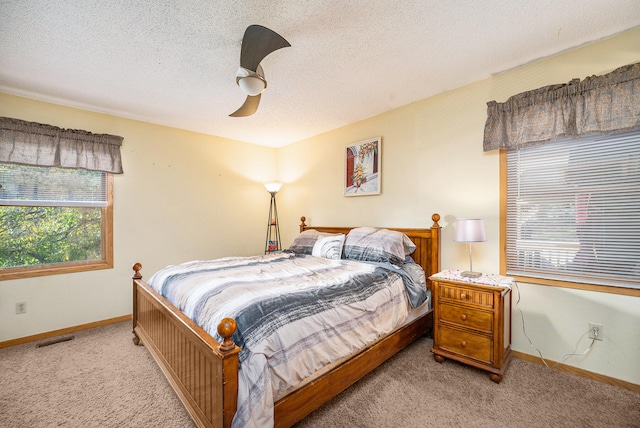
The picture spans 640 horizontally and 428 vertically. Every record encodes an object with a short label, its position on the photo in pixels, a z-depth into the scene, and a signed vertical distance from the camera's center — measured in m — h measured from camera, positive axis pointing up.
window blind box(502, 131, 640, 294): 1.91 +0.03
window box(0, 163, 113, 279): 2.71 -0.05
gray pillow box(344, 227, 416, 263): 2.63 -0.31
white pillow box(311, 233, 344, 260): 2.96 -0.36
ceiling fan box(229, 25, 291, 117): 1.55 +1.02
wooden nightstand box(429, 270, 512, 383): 1.99 -0.84
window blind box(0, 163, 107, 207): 2.70 +0.32
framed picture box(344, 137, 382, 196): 3.34 +0.62
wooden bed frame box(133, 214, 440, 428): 1.21 -0.95
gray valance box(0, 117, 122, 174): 2.64 +0.74
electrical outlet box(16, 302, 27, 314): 2.71 -0.92
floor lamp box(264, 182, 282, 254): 4.70 -0.21
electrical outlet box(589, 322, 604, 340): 1.98 -0.86
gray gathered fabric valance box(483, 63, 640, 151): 1.83 +0.80
